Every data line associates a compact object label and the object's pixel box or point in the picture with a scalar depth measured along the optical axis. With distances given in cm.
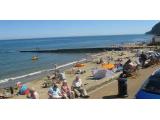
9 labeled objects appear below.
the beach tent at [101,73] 1039
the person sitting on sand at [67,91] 633
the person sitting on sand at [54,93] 611
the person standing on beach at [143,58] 1182
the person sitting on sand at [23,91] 936
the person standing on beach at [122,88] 637
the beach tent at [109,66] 1404
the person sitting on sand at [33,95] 611
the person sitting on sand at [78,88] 658
